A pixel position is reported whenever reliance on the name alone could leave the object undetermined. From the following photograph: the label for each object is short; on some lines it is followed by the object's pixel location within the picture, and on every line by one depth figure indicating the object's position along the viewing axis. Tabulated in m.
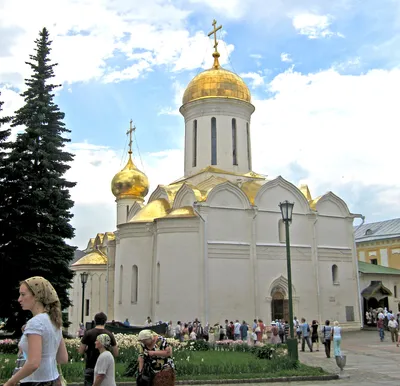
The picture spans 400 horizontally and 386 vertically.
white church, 23.81
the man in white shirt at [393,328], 20.94
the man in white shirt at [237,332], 20.92
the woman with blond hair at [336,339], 13.65
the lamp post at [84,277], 26.28
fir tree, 18.12
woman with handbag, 5.75
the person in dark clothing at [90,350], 6.27
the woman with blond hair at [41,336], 3.62
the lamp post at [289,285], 13.07
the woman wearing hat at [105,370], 5.46
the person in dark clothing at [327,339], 16.45
